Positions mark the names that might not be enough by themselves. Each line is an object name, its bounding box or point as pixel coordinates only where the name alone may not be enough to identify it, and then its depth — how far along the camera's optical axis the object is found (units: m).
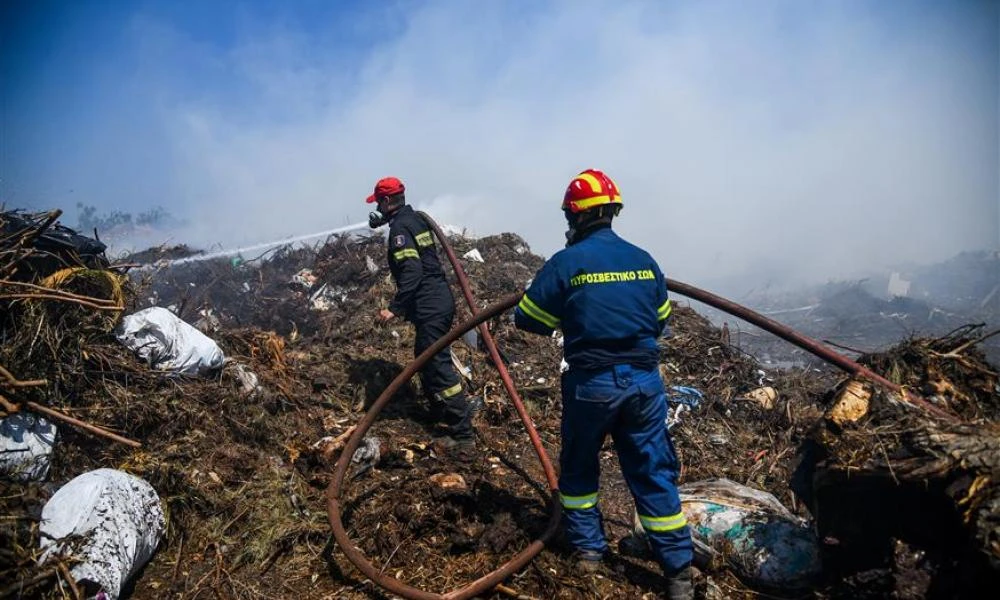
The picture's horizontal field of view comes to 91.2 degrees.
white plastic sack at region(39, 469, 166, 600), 2.55
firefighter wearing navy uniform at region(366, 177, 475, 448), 4.78
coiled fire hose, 2.78
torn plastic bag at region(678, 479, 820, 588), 2.86
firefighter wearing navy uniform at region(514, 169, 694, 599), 2.87
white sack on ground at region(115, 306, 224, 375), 4.11
